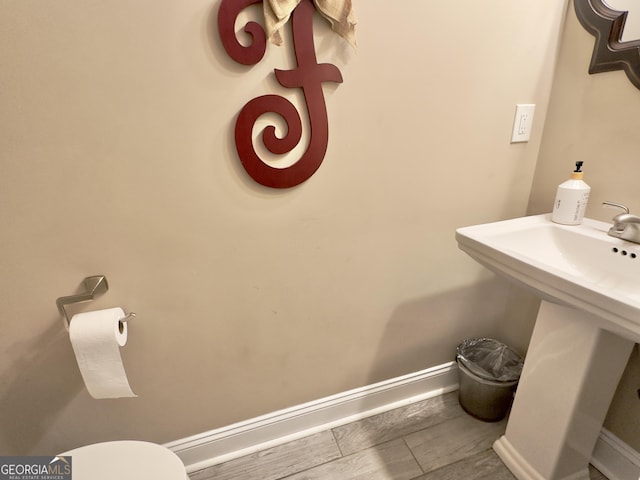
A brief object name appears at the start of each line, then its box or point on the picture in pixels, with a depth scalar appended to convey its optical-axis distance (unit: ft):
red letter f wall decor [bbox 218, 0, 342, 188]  2.62
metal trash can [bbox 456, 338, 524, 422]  4.15
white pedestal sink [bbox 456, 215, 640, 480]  2.88
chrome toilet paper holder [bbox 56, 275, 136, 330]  2.78
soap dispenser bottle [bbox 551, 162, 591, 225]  3.33
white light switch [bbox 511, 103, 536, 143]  3.78
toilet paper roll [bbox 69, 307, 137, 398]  2.70
